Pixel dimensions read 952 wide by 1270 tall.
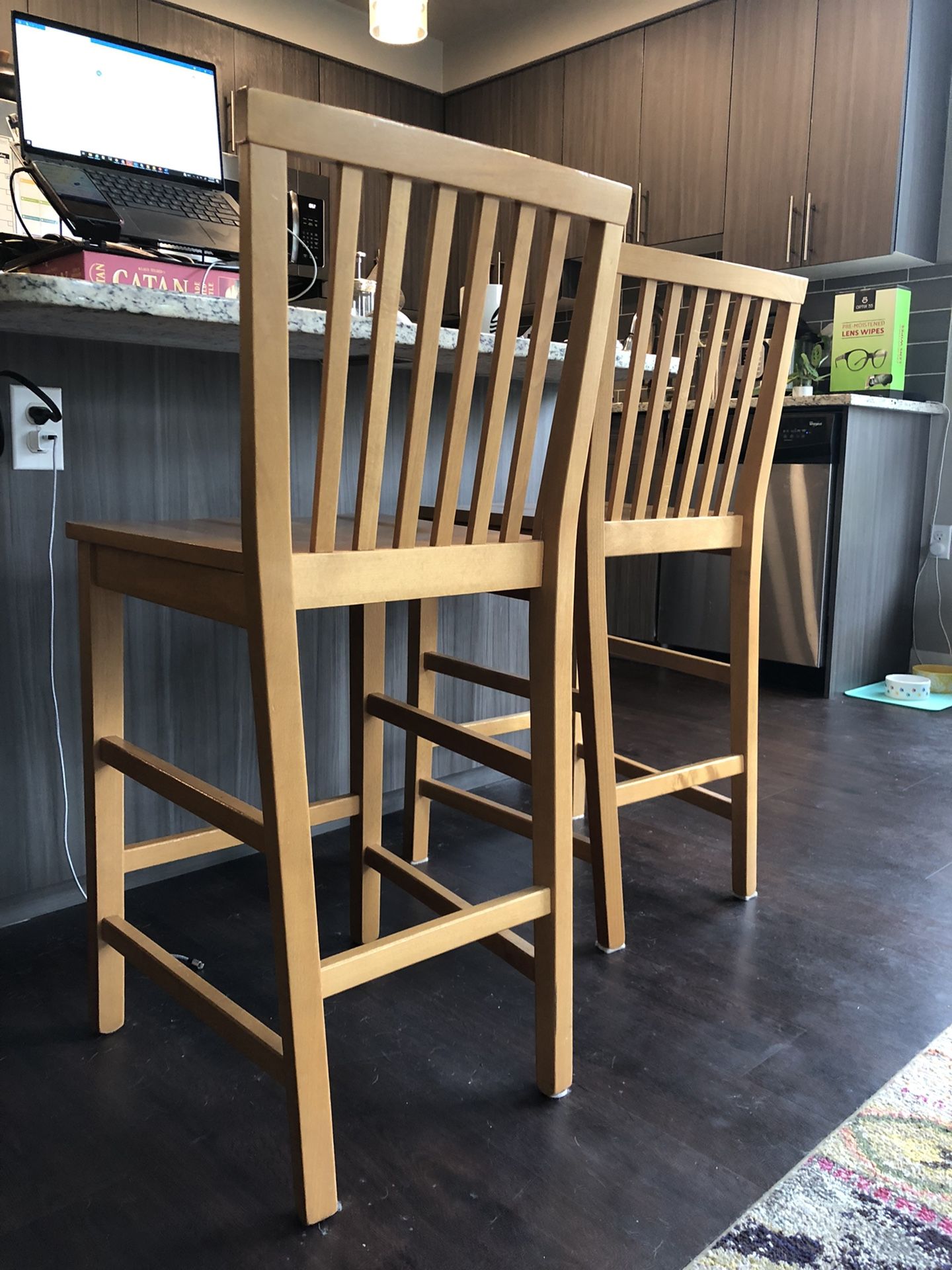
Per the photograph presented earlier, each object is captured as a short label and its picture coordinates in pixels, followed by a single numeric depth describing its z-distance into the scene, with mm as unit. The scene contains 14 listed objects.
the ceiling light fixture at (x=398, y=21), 2643
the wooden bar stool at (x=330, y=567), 803
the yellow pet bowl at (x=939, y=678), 3070
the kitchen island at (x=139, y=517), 1425
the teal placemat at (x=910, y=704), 2908
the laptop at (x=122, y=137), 1433
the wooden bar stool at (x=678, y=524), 1323
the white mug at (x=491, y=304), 1624
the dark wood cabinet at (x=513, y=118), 4211
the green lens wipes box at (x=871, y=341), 3098
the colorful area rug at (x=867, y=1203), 874
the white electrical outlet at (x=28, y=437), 1387
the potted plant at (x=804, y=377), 3344
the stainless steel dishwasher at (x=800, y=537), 2980
